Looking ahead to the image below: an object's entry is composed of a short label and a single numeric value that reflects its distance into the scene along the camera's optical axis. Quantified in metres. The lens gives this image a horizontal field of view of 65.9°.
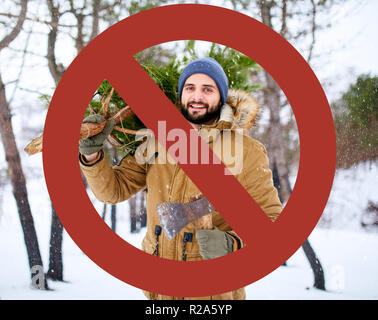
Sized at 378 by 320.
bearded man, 1.38
